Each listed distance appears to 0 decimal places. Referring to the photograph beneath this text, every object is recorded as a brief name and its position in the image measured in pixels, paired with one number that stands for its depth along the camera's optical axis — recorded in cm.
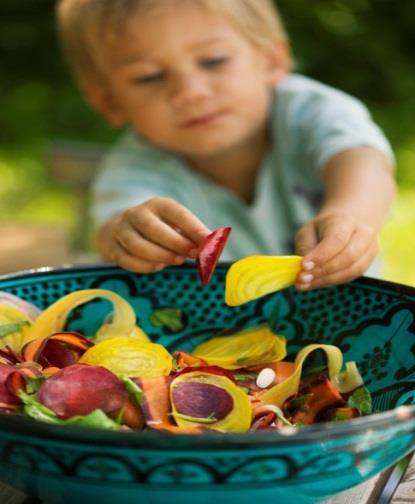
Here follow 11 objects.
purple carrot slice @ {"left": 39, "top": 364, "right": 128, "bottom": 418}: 86
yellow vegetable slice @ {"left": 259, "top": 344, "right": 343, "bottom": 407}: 96
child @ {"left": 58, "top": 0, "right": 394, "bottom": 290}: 155
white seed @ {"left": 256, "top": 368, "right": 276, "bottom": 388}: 99
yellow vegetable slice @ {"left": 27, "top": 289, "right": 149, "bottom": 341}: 108
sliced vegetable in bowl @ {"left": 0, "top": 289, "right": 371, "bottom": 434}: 87
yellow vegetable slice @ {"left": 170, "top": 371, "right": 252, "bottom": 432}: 88
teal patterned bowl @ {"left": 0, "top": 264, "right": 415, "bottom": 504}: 77
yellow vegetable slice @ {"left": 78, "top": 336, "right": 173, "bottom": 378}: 95
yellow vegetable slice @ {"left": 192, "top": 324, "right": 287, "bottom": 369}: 106
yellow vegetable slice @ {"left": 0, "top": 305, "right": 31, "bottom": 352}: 104
